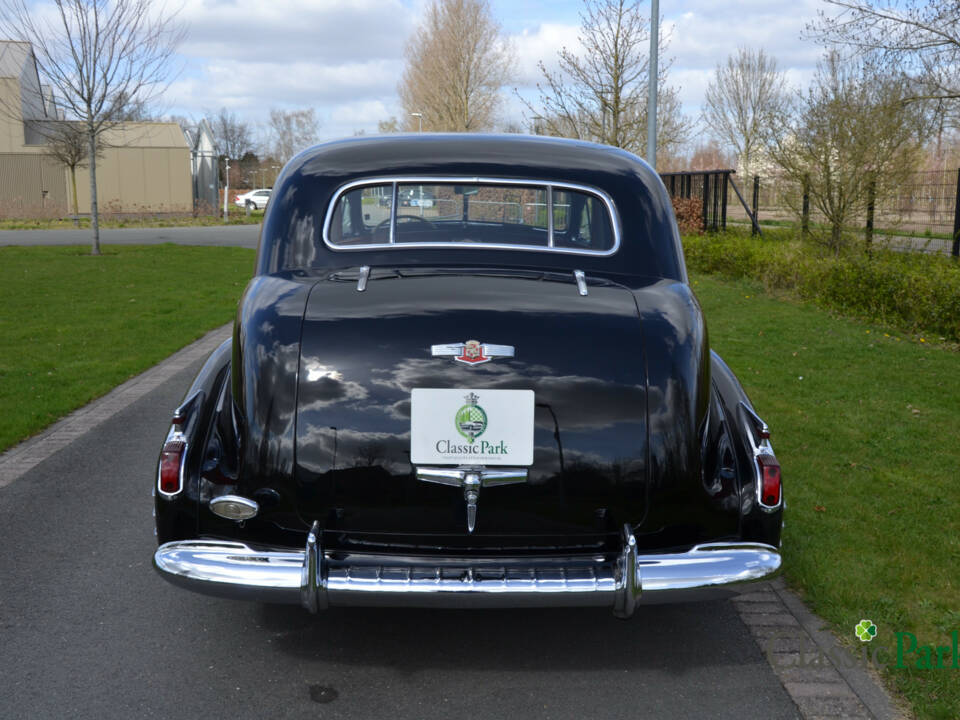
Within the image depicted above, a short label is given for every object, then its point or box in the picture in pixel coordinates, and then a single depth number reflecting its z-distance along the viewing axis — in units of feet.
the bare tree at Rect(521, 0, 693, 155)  67.92
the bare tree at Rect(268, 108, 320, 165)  284.82
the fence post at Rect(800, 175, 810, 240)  48.68
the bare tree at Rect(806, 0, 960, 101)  35.50
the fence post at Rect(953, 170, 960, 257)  42.19
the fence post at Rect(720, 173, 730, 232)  67.63
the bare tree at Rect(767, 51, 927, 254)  44.19
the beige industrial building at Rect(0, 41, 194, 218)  154.61
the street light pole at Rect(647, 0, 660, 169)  56.59
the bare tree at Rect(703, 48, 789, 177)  175.32
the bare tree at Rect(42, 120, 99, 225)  113.60
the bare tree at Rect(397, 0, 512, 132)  126.00
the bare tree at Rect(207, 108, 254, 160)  317.42
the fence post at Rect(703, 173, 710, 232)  71.72
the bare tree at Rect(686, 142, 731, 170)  215.57
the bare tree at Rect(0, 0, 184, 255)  66.13
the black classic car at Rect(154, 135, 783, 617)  9.90
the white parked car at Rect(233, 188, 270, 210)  189.26
